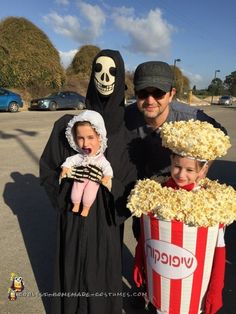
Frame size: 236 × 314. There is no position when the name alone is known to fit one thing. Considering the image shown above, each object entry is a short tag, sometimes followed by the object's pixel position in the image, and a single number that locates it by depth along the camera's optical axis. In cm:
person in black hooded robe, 174
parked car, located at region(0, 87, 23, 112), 1331
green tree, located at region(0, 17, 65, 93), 1817
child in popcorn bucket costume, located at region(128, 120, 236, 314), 144
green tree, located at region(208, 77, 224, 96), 5413
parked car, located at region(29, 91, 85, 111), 1519
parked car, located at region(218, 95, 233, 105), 3375
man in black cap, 179
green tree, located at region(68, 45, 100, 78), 2673
